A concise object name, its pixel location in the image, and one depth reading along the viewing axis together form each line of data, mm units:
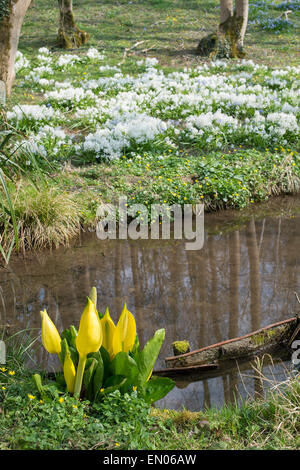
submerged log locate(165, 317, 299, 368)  4598
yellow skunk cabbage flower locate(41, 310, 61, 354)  3562
